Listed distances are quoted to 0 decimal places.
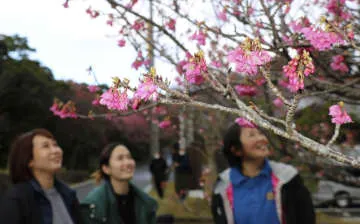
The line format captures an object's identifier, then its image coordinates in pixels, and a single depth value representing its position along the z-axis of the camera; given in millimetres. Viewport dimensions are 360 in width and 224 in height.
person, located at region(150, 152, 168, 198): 11242
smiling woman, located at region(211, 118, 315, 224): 2453
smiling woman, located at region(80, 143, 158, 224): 2969
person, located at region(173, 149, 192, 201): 10747
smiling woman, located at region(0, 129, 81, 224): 2584
